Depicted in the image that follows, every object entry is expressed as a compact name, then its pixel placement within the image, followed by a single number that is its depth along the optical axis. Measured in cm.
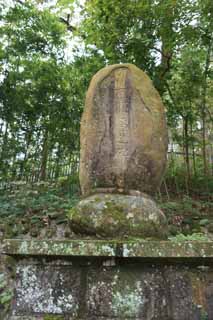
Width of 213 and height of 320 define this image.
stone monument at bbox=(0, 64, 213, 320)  182
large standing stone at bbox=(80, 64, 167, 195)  237
